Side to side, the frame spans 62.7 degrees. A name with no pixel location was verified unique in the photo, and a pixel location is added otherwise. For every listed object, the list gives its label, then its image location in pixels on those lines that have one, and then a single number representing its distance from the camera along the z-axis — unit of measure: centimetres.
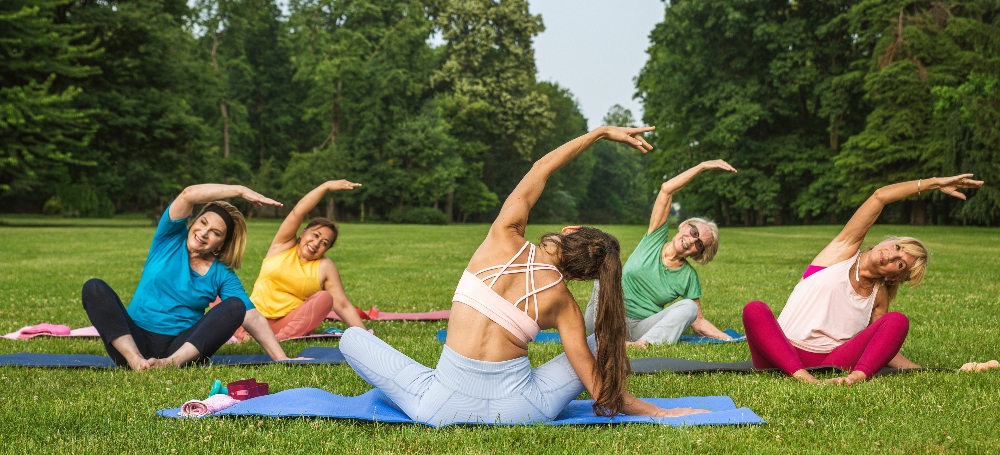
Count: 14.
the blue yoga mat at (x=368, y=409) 455
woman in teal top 610
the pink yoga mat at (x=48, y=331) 794
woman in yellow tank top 811
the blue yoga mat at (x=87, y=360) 629
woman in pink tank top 573
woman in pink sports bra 421
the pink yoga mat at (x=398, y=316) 974
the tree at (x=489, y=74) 5547
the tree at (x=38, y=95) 2811
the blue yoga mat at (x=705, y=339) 795
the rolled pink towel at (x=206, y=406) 461
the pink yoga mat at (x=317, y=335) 809
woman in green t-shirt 781
